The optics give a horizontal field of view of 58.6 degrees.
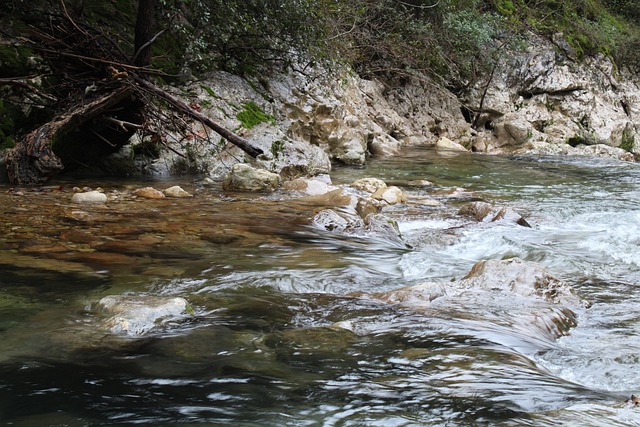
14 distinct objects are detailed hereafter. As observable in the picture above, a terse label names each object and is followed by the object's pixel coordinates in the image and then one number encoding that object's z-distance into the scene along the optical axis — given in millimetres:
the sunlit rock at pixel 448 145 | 15747
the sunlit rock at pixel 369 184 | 8664
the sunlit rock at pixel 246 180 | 8031
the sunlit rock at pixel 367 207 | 6808
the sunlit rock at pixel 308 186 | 8047
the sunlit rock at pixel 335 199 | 7223
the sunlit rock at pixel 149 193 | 6863
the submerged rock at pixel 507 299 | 3297
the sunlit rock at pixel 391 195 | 7752
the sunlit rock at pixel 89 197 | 6344
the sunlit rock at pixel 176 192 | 7113
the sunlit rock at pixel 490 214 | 6586
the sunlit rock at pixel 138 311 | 2871
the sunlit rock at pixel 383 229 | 5653
